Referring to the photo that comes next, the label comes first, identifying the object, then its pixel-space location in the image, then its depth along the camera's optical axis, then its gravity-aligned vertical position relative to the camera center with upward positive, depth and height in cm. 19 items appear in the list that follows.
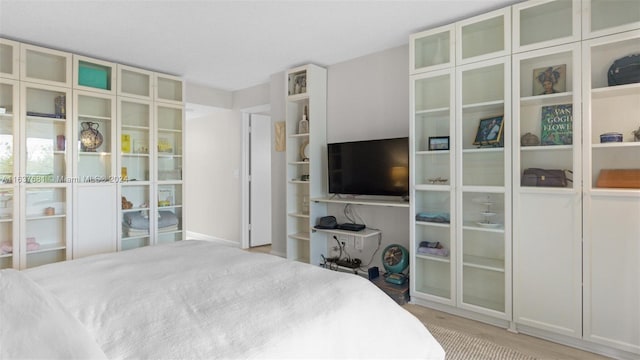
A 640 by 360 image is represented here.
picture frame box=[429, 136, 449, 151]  292 +32
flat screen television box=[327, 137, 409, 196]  323 +13
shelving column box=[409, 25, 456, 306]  291 +14
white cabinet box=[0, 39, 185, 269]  315 +26
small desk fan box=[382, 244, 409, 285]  325 -80
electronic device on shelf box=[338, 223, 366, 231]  359 -50
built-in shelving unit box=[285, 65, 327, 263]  393 +28
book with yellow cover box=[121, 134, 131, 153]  391 +41
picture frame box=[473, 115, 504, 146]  267 +39
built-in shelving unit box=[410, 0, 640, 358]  222 +5
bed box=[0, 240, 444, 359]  103 -50
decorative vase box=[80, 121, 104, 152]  364 +45
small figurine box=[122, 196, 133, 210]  394 -29
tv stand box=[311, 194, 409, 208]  319 -22
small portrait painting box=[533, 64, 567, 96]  244 +73
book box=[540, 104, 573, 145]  238 +40
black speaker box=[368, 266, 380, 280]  343 -94
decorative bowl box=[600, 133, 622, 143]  222 +28
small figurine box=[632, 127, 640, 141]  219 +29
